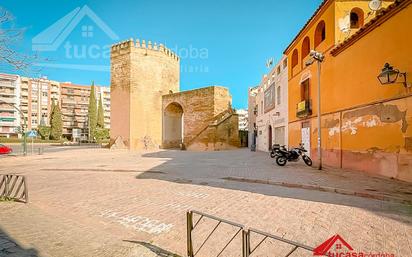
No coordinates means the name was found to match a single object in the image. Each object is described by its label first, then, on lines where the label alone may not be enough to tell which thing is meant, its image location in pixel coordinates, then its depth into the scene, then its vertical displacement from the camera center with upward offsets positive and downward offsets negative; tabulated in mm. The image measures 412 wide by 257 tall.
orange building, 6914 +1755
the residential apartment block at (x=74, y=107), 68875 +8272
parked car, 22375 -1499
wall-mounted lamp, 6730 +1733
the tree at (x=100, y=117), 57606 +4272
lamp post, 10074 +3293
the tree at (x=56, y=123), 53656 +2556
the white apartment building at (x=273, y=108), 17359 +2292
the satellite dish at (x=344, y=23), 10484 +4953
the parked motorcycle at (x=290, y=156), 11461 -1047
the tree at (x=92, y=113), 55094 +4947
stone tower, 29078 +5425
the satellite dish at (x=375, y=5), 9758 +5372
